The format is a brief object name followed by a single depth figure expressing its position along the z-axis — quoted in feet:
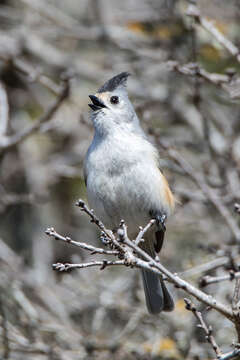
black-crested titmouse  25.73
